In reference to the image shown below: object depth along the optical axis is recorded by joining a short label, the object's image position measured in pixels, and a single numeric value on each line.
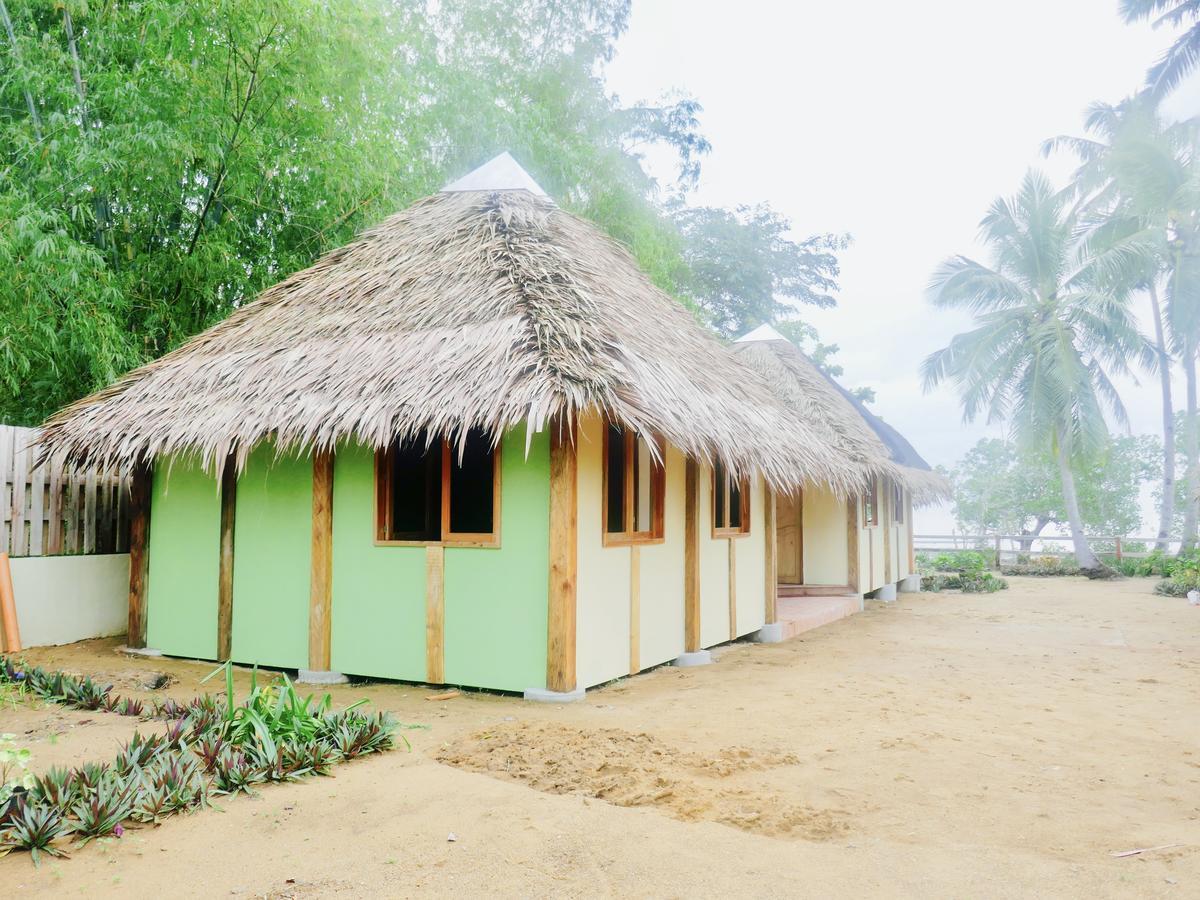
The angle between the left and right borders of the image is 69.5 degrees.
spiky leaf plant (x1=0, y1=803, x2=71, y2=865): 2.98
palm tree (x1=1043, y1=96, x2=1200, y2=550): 18.19
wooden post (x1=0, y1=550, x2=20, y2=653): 7.10
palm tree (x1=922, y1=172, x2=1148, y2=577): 18.34
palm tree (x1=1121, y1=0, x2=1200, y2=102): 15.19
